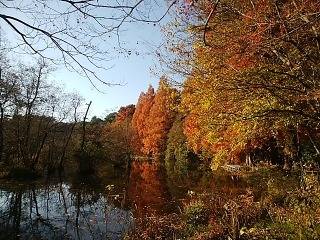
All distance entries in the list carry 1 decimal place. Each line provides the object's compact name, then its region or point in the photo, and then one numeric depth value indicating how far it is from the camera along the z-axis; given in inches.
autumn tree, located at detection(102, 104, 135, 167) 1082.7
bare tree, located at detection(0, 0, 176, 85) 95.2
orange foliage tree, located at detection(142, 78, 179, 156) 1311.1
